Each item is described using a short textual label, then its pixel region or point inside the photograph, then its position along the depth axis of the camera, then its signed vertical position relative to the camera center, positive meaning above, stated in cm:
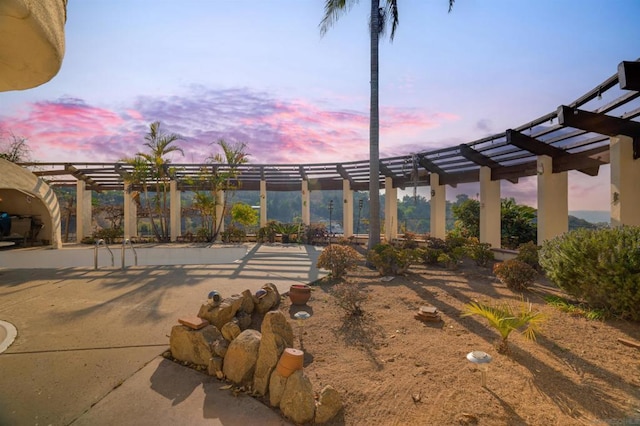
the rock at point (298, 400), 286 -176
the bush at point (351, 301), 541 -152
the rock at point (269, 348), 333 -151
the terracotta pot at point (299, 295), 606 -159
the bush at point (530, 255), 868 -116
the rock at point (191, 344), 383 -164
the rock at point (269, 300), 563 -161
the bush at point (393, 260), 854 -127
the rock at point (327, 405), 285 -180
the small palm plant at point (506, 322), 395 -142
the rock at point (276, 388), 309 -177
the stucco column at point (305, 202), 1891 +80
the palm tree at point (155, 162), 1708 +294
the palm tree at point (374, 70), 997 +472
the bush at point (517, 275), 679 -134
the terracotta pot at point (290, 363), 312 -151
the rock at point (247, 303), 534 -155
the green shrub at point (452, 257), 944 -132
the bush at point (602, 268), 473 -90
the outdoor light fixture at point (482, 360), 312 -148
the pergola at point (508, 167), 710 +209
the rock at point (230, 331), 404 -154
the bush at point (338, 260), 816 -120
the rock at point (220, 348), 379 -166
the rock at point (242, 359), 347 -167
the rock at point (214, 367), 362 -180
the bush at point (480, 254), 971 -125
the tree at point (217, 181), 1792 +200
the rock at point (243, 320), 488 -169
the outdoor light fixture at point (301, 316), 445 -147
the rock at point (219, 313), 450 -146
